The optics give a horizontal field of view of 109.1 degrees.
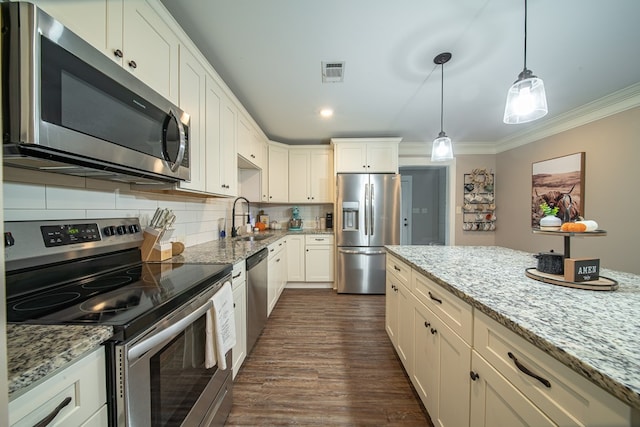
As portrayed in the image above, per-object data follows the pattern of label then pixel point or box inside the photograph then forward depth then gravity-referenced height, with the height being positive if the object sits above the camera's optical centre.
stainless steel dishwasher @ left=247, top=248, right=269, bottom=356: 1.81 -0.72
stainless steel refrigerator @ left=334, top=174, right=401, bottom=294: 3.36 -0.21
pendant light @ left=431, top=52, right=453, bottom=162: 1.89 +0.55
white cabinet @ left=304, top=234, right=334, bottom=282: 3.59 -0.73
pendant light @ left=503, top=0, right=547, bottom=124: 1.19 +0.62
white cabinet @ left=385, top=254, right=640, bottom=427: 0.55 -0.54
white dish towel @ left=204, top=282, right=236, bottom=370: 1.09 -0.60
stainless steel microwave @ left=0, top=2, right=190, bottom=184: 0.67 +0.38
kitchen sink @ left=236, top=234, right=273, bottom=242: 2.70 -0.32
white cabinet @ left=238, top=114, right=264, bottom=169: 2.49 +0.85
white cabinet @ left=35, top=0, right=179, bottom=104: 0.87 +0.81
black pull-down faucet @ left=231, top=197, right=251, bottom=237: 2.72 -0.16
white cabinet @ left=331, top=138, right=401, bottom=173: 3.49 +0.89
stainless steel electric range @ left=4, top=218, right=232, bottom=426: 0.68 -0.33
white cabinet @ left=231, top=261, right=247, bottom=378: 1.56 -0.73
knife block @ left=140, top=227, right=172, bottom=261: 1.43 -0.22
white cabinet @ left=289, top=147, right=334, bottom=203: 3.82 +0.62
